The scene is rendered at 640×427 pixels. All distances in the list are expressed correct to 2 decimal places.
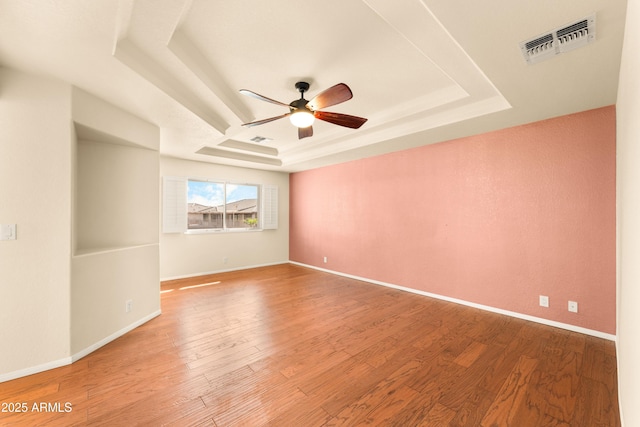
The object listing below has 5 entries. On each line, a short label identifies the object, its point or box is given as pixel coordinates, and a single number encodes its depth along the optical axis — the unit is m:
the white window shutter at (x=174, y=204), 4.90
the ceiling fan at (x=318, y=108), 2.15
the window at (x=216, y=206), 4.98
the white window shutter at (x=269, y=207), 6.33
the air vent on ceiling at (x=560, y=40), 1.57
